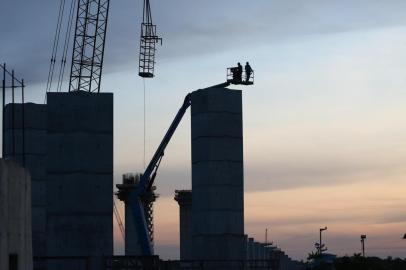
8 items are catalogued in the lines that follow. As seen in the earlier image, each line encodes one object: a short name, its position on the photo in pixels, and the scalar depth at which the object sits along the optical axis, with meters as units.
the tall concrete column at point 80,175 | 59.78
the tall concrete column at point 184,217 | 127.56
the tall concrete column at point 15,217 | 24.14
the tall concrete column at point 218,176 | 77.81
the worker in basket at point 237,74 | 85.06
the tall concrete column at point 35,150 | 80.31
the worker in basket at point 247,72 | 85.62
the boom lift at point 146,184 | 82.69
